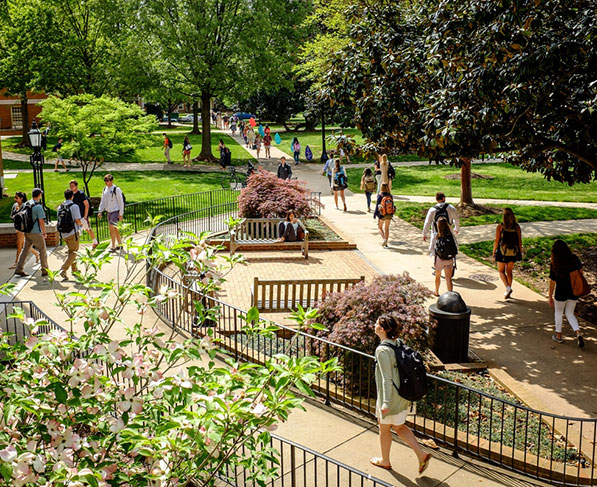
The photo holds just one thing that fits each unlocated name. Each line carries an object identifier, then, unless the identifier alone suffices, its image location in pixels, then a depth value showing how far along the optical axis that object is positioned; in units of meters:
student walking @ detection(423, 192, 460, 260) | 13.76
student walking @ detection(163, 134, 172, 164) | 37.28
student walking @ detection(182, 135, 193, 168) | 36.31
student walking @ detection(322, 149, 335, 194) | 24.15
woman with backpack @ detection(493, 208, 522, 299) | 12.87
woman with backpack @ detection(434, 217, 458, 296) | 12.71
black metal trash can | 9.87
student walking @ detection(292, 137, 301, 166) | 37.47
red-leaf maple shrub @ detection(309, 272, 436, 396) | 8.96
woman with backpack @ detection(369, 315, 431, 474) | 6.95
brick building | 56.00
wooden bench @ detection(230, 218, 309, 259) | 17.11
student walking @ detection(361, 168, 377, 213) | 21.47
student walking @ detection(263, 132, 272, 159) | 40.06
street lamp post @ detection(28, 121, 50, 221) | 18.17
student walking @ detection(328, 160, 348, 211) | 22.47
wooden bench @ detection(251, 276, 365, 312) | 11.70
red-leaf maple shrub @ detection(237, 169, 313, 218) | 18.55
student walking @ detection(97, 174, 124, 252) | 16.16
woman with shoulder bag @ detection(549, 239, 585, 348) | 10.68
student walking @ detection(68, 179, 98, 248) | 15.21
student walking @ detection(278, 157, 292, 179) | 23.93
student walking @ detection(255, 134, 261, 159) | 39.30
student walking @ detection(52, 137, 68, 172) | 33.53
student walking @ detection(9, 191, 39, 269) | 14.80
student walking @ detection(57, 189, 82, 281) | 13.90
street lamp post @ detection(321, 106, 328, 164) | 34.93
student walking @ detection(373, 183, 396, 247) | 17.17
